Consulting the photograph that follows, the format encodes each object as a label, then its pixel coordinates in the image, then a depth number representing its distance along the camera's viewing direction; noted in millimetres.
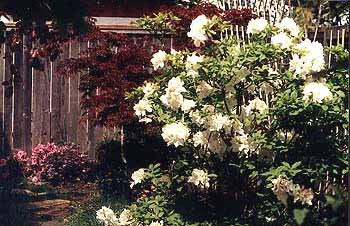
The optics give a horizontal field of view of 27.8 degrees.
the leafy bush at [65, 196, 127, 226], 6551
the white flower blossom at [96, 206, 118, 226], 5430
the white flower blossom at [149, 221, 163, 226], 5035
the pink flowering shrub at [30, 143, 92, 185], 9383
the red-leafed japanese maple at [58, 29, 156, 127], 7281
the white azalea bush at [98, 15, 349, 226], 4602
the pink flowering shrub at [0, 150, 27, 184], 9164
